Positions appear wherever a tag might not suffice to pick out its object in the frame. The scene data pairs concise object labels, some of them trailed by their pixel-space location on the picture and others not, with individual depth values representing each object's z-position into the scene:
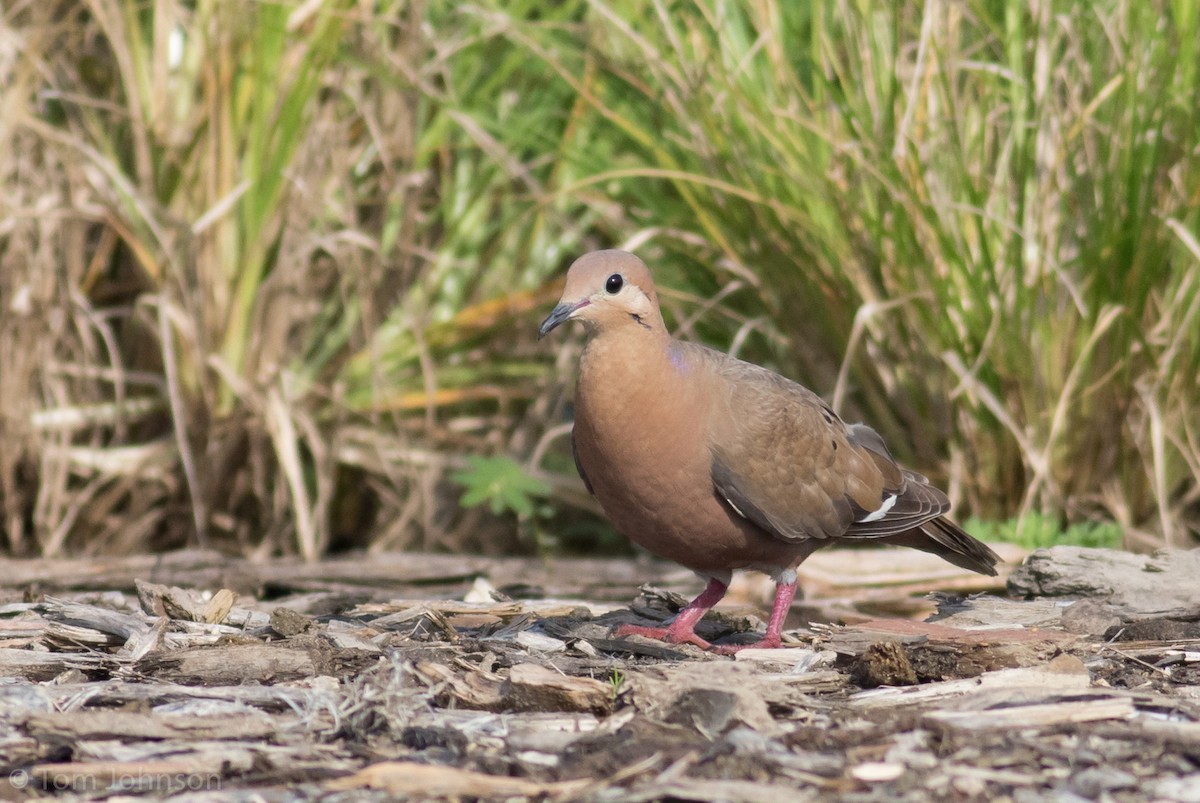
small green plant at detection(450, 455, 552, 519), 9.99
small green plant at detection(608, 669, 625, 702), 5.37
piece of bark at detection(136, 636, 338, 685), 5.82
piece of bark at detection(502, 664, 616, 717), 5.36
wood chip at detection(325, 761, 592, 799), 4.50
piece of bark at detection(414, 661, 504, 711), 5.46
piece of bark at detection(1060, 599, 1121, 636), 6.92
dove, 7.01
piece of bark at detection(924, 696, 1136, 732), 5.10
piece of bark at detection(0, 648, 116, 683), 5.98
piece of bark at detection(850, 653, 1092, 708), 5.50
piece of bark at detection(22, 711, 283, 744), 4.88
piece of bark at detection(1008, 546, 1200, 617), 7.18
